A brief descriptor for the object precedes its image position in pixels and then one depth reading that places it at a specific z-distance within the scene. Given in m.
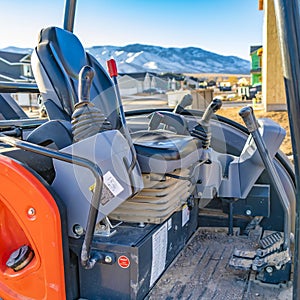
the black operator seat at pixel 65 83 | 1.62
